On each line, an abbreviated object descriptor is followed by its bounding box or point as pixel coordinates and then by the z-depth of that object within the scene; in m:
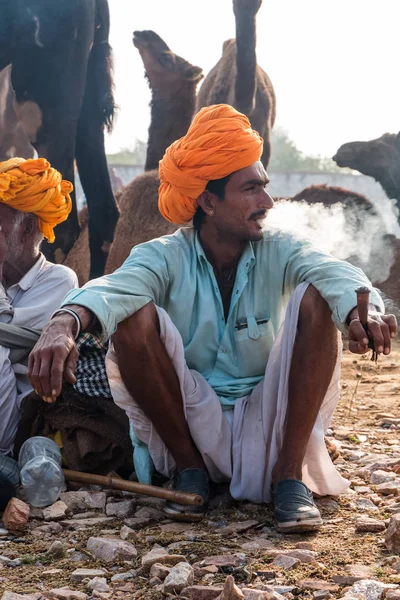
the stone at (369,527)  2.76
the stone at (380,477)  3.41
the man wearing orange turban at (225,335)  2.87
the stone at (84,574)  2.40
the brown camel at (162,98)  8.64
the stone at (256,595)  2.12
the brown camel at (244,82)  9.30
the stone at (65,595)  2.24
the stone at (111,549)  2.57
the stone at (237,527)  2.80
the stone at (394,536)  2.52
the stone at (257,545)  2.60
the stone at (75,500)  3.15
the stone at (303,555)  2.47
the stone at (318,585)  2.24
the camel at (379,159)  10.45
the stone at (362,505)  3.07
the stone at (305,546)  2.61
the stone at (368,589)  2.19
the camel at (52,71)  6.84
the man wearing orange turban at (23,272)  3.50
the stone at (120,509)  3.05
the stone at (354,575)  2.30
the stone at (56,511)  3.00
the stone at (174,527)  2.86
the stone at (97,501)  3.15
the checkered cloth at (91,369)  3.45
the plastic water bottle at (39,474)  3.13
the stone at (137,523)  2.92
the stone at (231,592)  2.12
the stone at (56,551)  2.61
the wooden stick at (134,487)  2.94
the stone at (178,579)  2.27
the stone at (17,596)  2.19
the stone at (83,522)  2.93
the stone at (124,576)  2.41
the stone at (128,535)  2.75
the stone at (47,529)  2.87
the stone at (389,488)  3.23
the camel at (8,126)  9.57
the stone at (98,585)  2.32
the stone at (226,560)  2.44
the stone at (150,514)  3.00
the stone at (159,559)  2.46
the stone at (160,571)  2.39
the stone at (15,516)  2.87
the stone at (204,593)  2.21
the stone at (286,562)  2.43
